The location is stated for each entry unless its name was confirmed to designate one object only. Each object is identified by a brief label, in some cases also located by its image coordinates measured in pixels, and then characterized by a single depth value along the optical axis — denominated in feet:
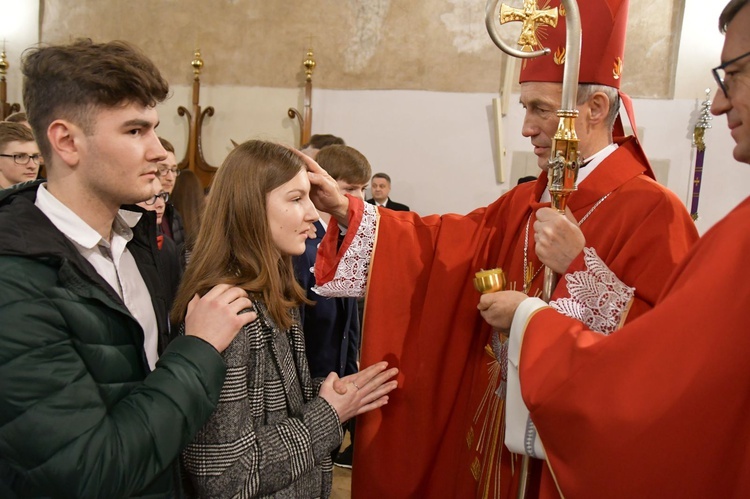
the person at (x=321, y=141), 14.65
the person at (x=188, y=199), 12.59
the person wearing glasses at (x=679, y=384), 3.52
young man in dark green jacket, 3.59
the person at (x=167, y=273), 5.09
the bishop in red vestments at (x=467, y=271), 6.04
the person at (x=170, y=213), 11.64
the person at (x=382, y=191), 21.24
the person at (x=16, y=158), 10.47
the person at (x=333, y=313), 9.14
